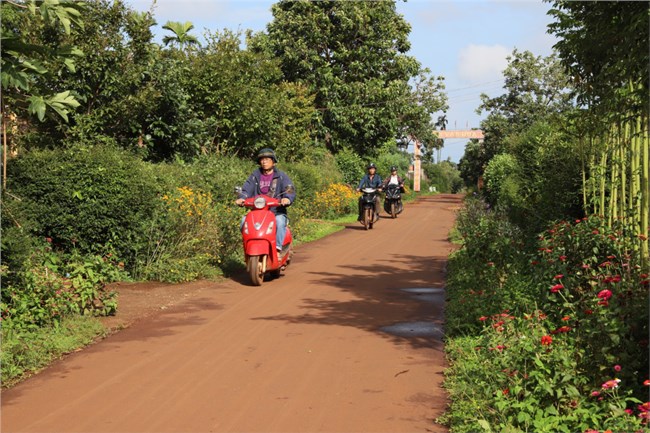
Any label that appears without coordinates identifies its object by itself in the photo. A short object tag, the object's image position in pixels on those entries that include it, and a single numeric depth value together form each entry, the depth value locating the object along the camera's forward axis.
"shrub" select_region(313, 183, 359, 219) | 25.25
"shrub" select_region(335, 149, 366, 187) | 36.50
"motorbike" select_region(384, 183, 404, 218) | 27.34
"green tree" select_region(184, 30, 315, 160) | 20.64
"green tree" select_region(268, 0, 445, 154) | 35.88
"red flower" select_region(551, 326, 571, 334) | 5.46
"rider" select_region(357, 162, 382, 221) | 22.33
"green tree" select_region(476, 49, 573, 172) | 38.03
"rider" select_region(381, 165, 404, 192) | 27.40
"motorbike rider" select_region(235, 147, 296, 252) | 11.98
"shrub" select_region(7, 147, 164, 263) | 10.37
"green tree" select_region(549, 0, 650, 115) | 6.44
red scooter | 11.30
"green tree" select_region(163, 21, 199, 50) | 25.62
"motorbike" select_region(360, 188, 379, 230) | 21.67
